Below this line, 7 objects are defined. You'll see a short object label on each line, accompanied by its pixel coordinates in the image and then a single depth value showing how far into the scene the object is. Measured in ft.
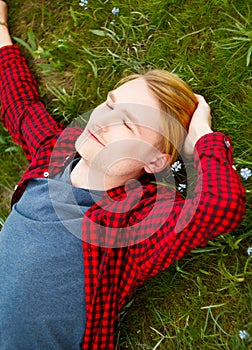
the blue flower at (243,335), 9.45
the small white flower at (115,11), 11.62
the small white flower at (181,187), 10.41
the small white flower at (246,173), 9.73
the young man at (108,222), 9.29
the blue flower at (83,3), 11.98
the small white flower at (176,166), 10.36
